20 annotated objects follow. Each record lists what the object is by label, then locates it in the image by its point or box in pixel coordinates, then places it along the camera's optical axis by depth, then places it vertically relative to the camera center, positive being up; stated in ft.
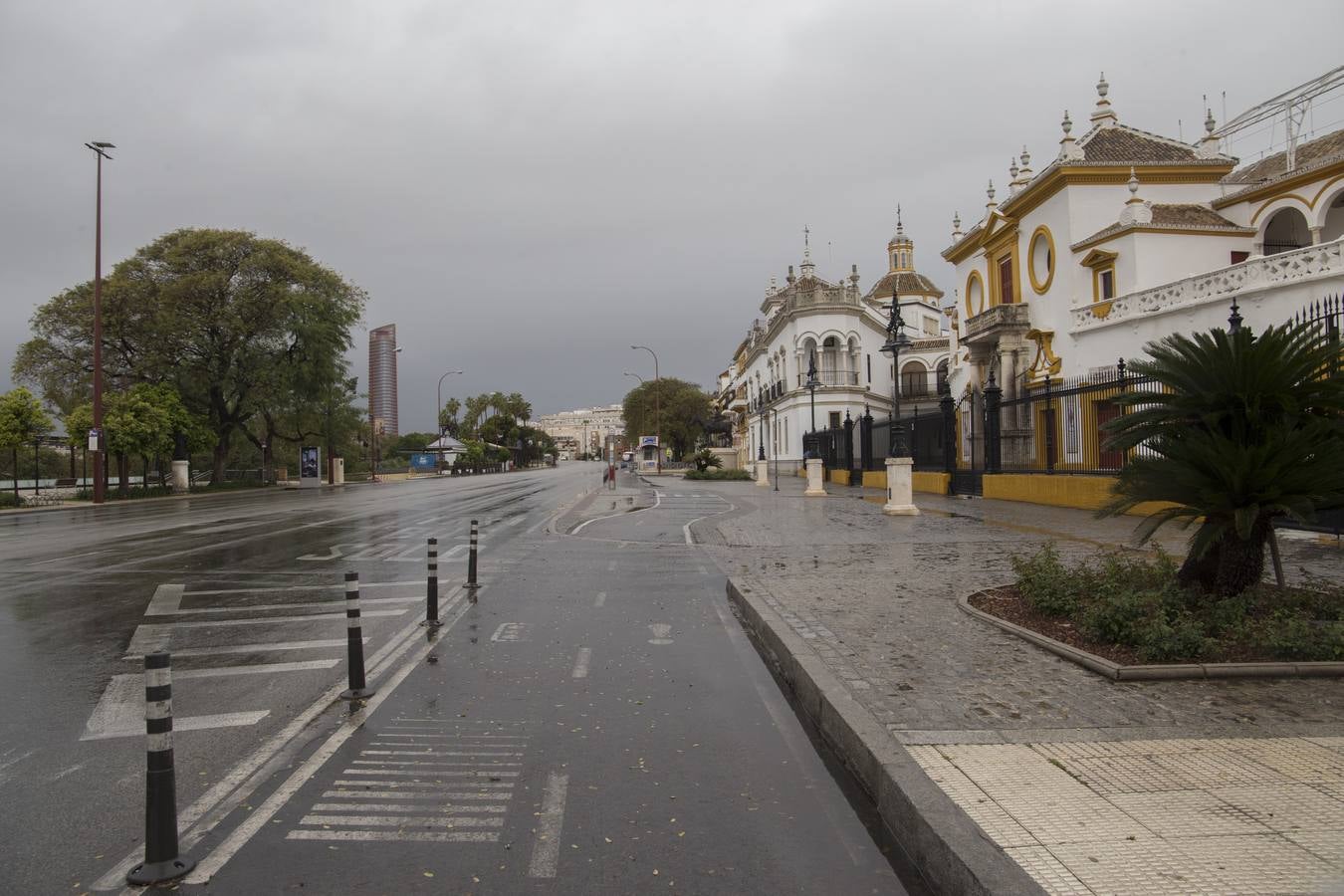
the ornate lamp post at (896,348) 73.71 +10.75
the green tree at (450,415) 373.89 +24.69
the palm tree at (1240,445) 20.70 +0.07
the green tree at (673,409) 306.35 +19.61
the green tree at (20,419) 106.01 +7.68
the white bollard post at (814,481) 98.37 -2.64
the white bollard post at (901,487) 66.90 -2.43
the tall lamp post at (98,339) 107.96 +18.00
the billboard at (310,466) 172.45 +1.05
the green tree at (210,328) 141.28 +26.01
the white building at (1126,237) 92.07 +26.15
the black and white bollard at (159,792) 11.57 -4.53
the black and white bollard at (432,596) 27.71 -4.31
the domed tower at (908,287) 234.79 +49.34
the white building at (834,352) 189.57 +25.92
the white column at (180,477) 144.97 -0.46
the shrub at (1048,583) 24.09 -3.98
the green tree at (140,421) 120.26 +8.19
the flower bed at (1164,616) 19.25 -4.26
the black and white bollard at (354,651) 19.99 -4.37
